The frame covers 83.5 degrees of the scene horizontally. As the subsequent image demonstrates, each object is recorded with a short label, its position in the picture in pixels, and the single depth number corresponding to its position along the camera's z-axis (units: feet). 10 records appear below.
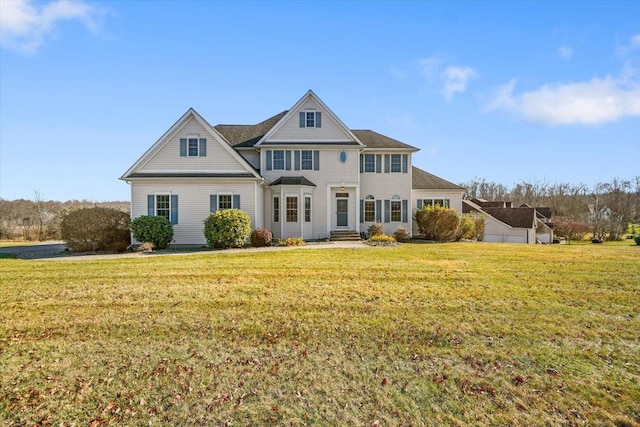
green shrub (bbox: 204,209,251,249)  58.75
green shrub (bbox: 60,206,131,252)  56.08
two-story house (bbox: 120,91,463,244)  65.51
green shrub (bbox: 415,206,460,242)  73.61
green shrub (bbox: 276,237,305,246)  64.04
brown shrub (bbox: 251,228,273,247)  62.23
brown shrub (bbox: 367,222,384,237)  74.18
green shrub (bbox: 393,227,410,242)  74.54
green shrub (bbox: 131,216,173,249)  58.80
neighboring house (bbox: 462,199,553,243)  96.43
